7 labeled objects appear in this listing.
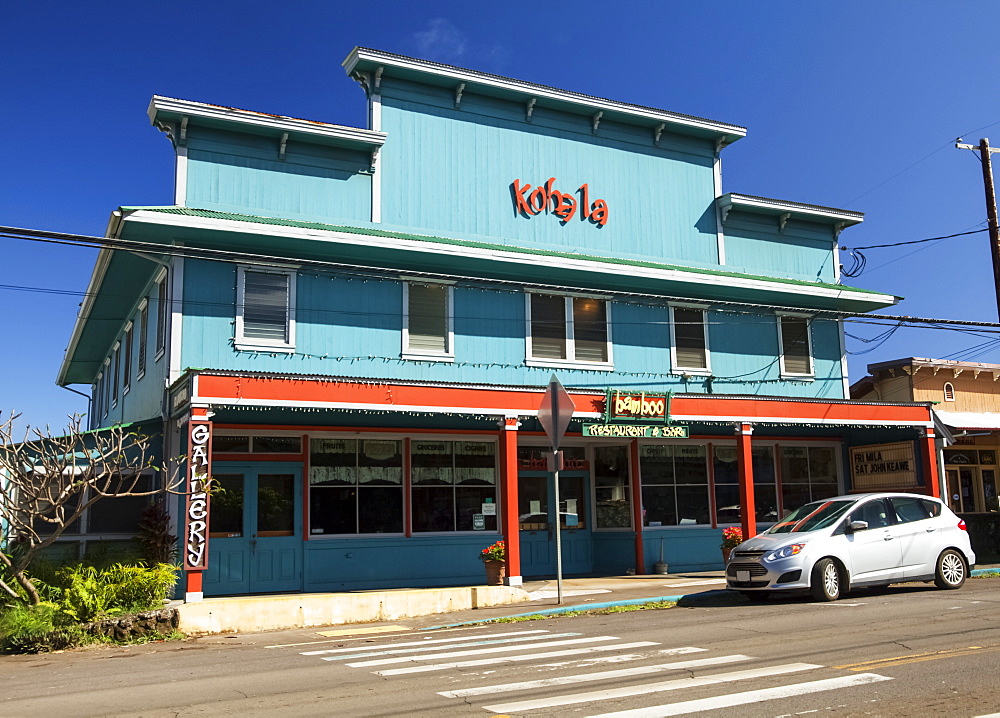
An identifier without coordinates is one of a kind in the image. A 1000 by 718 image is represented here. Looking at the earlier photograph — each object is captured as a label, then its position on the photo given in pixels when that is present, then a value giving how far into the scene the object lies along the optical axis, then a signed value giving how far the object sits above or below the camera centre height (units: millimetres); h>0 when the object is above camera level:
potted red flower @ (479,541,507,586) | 17141 -739
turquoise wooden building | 17484 +3856
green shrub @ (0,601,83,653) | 12711 -1336
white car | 15164 -583
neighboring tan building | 28234 +3333
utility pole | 24266 +7823
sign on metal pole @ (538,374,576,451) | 15055 +1685
